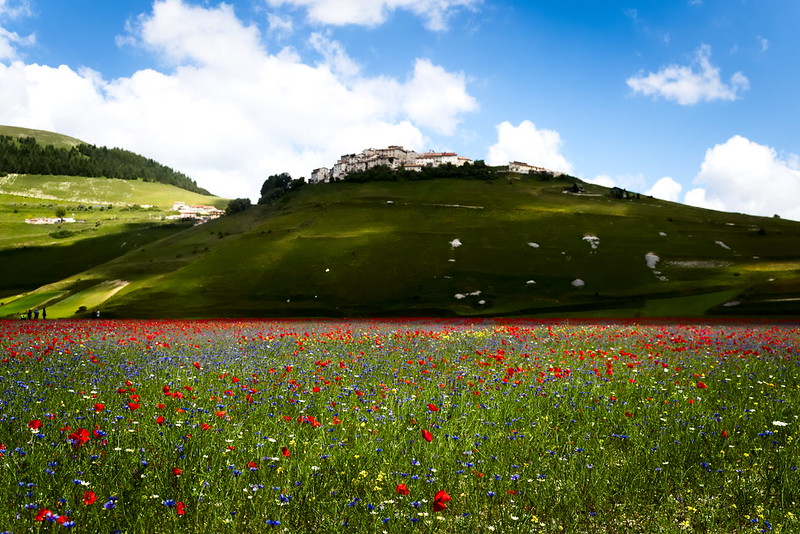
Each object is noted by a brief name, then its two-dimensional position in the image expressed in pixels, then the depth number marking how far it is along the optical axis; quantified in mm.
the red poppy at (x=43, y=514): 5000
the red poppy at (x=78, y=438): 6786
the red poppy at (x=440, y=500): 5379
